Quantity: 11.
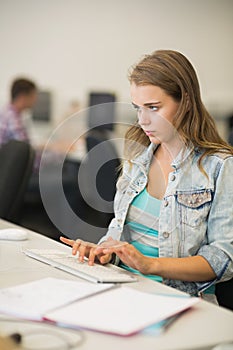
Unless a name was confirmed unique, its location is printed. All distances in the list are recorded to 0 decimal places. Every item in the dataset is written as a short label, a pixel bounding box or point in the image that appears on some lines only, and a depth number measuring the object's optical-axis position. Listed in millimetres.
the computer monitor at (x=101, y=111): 6356
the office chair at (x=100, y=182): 2668
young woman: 2146
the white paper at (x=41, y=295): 1653
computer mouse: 2347
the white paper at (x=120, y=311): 1591
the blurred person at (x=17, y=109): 5674
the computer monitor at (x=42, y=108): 7107
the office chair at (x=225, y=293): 2232
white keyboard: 1915
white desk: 1542
